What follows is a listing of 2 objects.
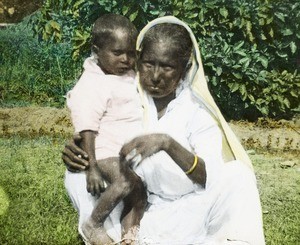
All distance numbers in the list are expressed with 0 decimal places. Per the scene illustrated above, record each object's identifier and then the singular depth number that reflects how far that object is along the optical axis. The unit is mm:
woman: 2664
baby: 2721
